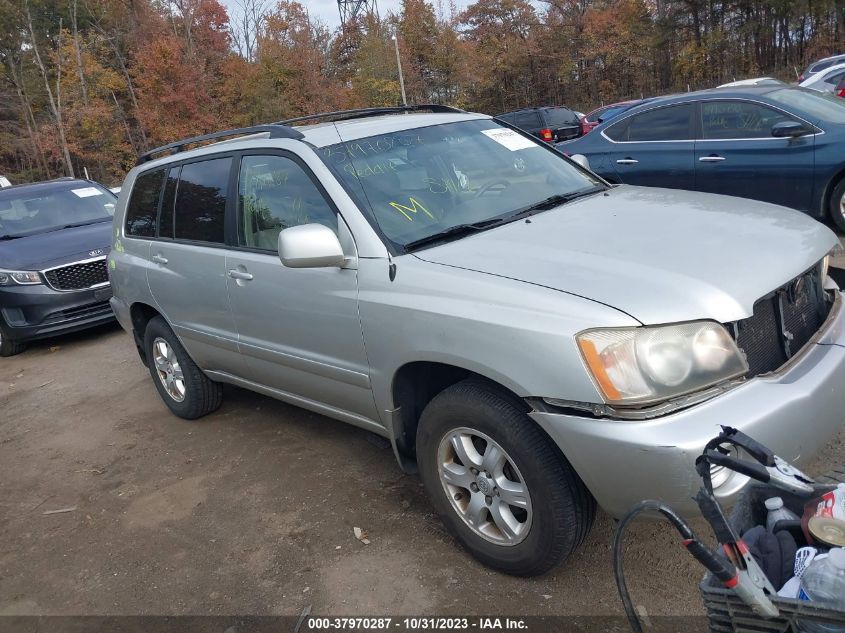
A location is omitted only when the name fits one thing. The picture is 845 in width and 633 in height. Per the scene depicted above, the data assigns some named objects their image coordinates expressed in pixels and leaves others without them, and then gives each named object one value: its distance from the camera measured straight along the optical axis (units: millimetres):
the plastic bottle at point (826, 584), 1576
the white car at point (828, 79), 12289
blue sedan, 6496
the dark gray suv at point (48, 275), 7672
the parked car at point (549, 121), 19531
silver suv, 2334
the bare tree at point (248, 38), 47844
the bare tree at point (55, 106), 37875
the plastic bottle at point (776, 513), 1925
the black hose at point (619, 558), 1845
